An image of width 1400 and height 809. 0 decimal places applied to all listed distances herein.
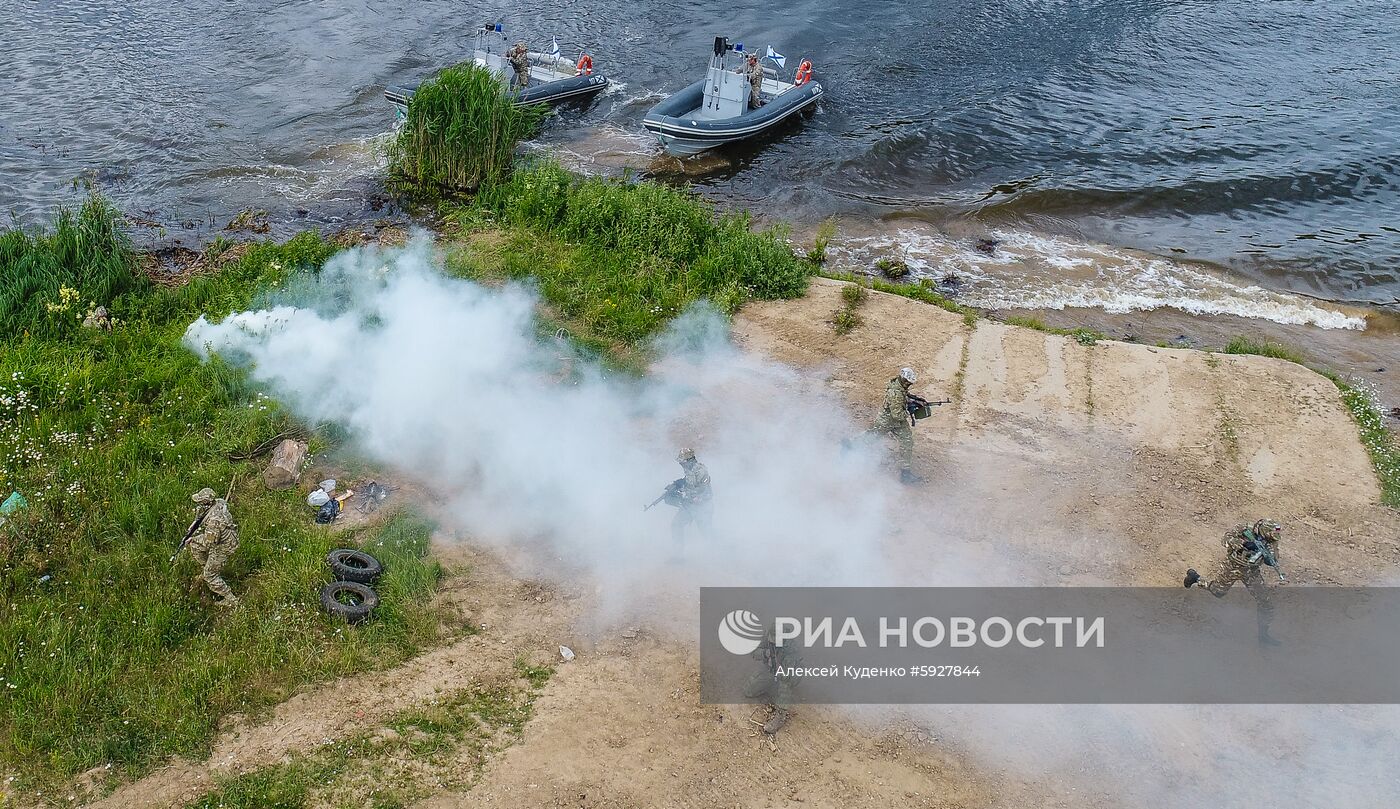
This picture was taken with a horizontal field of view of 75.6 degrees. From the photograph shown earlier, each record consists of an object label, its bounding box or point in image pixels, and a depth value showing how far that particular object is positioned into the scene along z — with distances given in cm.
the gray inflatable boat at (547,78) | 2191
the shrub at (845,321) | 1348
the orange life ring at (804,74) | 2270
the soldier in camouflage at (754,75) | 2150
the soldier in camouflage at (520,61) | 2230
